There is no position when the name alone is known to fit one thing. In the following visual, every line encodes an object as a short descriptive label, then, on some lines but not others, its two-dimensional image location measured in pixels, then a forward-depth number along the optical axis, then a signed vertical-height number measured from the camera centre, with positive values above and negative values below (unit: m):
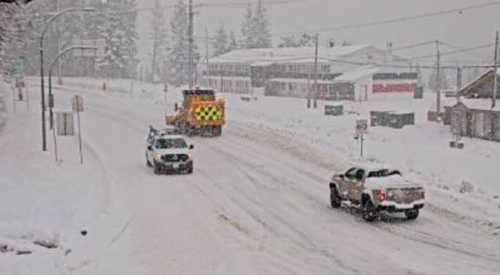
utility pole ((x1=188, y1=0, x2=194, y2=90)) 69.30 +3.27
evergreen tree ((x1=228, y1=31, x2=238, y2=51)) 145.12 +6.56
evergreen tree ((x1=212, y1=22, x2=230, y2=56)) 146.38 +7.05
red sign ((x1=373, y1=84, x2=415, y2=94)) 98.44 -1.49
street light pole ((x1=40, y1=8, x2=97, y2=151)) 32.75 -1.44
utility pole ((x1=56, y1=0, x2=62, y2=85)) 96.66 -0.02
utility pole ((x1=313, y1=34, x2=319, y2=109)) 81.53 -2.96
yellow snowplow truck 46.41 -2.45
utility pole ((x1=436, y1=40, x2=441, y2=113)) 67.44 -2.64
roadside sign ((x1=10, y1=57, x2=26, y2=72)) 39.00 +0.80
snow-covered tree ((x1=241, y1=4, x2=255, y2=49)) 144.88 +9.71
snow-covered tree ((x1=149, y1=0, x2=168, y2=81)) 162.12 +10.14
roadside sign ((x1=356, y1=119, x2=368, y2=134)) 34.56 -2.36
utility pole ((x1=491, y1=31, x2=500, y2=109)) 54.44 -0.72
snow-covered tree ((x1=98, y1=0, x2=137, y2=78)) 109.31 +5.72
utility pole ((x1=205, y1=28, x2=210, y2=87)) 129.38 +0.94
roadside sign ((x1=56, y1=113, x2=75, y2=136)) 35.40 -2.35
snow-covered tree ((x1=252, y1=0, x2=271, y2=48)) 143.38 +10.14
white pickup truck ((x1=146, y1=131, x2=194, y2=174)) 31.30 -3.45
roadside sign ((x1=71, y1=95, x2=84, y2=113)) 32.75 -1.20
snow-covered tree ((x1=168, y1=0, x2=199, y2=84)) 135.91 +5.96
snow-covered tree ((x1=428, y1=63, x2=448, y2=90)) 171.48 -1.21
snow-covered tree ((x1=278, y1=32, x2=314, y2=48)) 154.35 +7.77
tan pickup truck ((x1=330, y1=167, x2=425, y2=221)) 21.44 -3.53
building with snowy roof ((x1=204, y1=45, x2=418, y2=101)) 97.88 +0.81
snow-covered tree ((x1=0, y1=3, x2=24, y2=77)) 26.81 +2.18
